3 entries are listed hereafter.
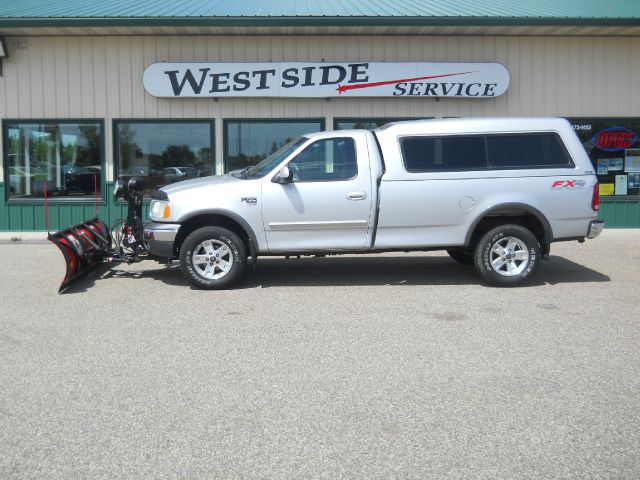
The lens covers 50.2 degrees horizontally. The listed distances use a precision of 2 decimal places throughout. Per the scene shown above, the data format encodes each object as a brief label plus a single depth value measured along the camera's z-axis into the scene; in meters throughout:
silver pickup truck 8.48
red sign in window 14.22
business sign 13.68
